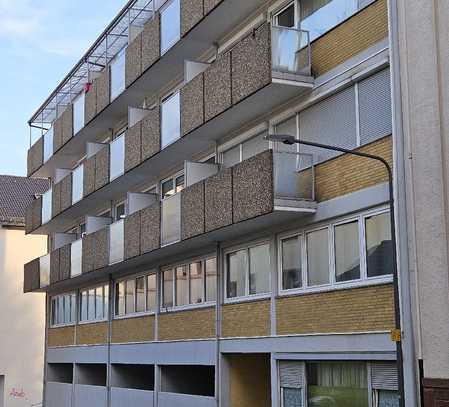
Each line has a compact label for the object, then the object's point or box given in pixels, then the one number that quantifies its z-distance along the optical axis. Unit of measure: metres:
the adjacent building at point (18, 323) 42.62
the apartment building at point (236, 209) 15.35
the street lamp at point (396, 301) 12.88
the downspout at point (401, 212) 13.70
